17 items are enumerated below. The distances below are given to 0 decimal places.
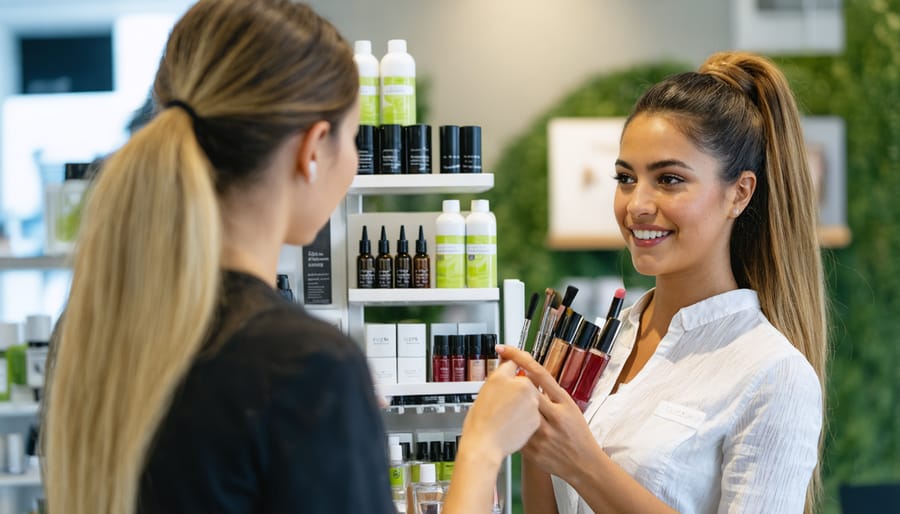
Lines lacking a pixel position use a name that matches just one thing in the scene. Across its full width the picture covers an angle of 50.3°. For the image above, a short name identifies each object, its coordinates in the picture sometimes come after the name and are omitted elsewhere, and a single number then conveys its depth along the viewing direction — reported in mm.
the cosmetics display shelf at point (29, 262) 2121
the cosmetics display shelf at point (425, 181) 1804
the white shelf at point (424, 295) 1822
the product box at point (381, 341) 1875
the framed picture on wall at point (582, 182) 3711
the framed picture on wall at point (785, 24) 3785
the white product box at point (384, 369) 1870
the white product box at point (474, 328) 1907
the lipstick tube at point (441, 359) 1854
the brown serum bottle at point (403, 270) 1845
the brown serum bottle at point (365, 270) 1850
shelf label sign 1941
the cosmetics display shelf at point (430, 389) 1834
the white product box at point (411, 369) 1874
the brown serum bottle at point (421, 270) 1845
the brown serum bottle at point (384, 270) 1847
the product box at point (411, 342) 1881
